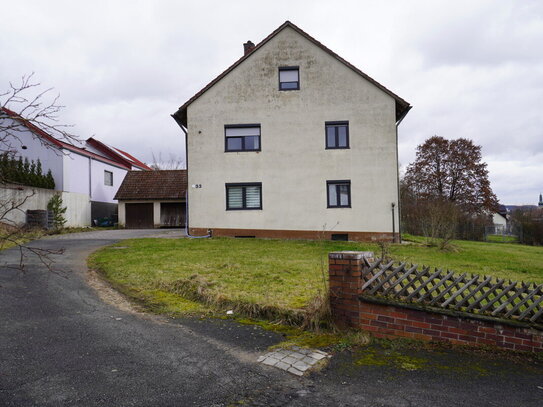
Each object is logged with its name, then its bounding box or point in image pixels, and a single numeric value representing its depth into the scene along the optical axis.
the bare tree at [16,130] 2.66
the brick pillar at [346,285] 5.14
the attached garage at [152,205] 26.88
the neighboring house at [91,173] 24.81
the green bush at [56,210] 22.22
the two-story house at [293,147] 17.06
